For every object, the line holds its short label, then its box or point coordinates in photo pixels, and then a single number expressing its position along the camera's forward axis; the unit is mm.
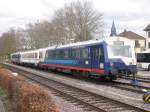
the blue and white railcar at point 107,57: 20391
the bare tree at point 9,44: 110762
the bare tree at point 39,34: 78794
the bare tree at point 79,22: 62156
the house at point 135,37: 111044
